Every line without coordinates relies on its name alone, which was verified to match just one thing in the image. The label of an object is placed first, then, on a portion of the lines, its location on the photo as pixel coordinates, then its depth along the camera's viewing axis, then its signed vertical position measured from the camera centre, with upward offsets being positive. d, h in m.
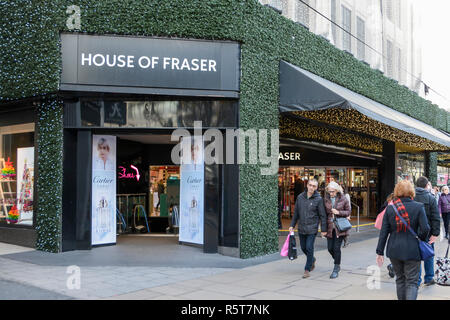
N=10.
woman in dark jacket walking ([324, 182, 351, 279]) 7.93 -0.70
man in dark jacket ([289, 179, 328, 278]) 7.97 -0.79
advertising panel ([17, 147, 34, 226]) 11.32 -0.24
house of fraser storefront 9.88 +1.81
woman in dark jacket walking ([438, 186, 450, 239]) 12.99 -0.86
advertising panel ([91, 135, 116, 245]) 10.89 -0.37
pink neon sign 13.98 +0.04
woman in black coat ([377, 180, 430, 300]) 5.33 -0.77
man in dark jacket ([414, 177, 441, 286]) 6.31 -0.56
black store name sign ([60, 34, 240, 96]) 9.87 +2.50
